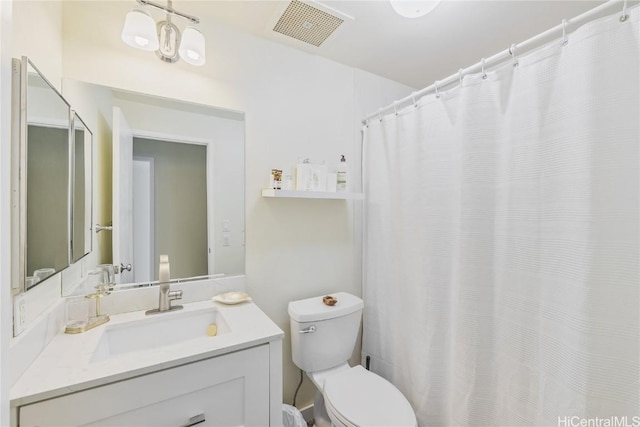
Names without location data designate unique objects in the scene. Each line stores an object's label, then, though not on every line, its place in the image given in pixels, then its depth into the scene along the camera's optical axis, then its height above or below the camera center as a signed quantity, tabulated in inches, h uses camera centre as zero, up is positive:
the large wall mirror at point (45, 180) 29.4 +3.6
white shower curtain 32.9 -4.5
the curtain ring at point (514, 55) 41.6 +24.4
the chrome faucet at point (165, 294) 47.4 -15.1
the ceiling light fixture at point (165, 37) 42.8 +28.9
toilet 45.5 -33.5
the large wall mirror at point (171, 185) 47.6 +4.5
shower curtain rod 34.2 +25.0
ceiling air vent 51.3 +37.9
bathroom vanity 28.8 -20.4
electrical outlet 28.9 -11.8
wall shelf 56.1 +3.4
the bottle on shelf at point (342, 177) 65.8 +8.1
